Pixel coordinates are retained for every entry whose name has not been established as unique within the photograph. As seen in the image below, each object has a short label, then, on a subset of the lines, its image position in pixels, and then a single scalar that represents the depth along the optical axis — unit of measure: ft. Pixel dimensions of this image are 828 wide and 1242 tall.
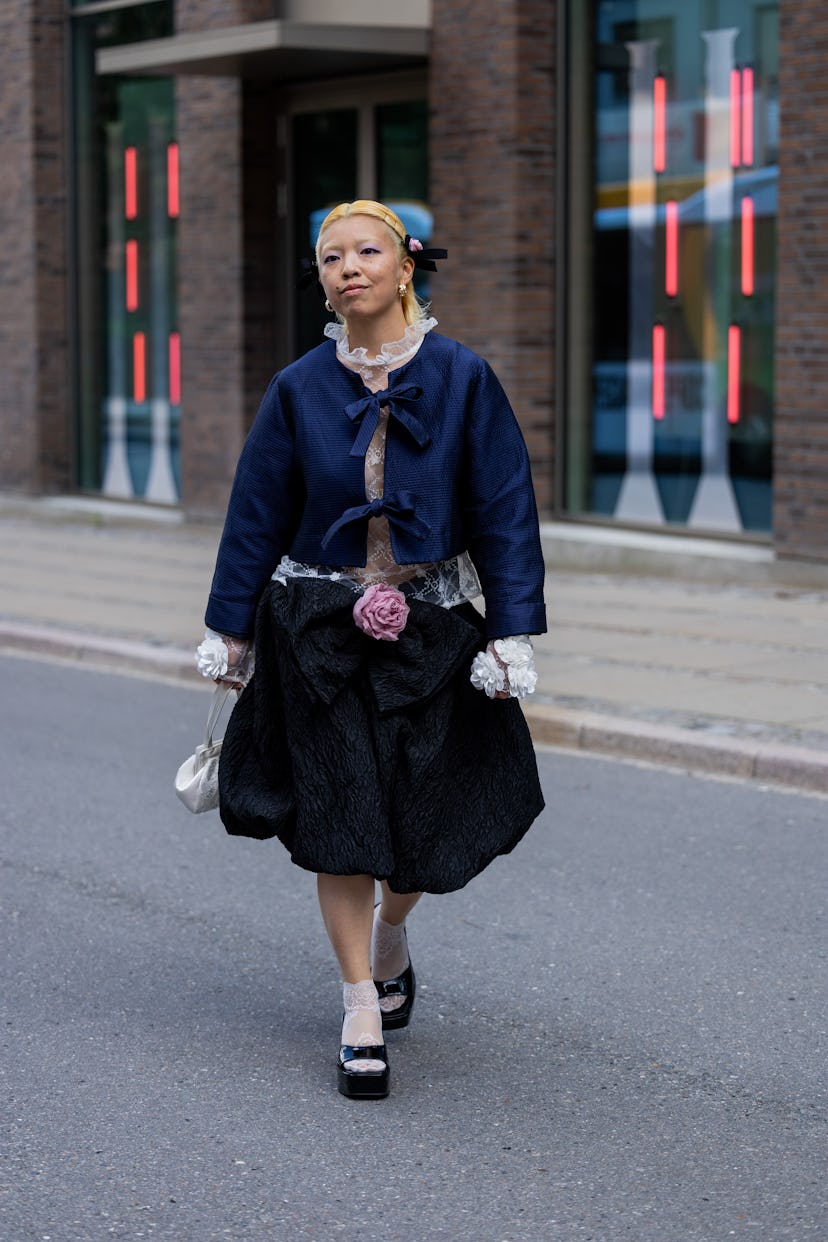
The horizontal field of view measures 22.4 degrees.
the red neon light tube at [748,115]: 44.42
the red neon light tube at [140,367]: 62.75
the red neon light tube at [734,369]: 45.52
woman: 14.93
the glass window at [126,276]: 61.11
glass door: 53.47
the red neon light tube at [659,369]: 47.55
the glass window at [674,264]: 44.80
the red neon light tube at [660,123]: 46.60
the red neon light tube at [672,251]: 46.75
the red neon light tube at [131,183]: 62.08
